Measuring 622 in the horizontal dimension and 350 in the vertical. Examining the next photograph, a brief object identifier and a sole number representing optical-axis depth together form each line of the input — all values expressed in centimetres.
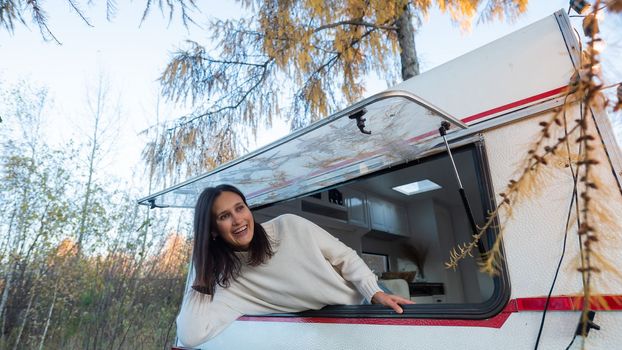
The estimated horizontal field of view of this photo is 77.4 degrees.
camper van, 141
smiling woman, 212
